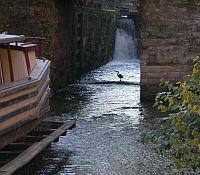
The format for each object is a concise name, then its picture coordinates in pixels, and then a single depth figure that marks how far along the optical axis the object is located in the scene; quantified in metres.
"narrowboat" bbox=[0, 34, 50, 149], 9.11
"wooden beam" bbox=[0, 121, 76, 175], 8.80
